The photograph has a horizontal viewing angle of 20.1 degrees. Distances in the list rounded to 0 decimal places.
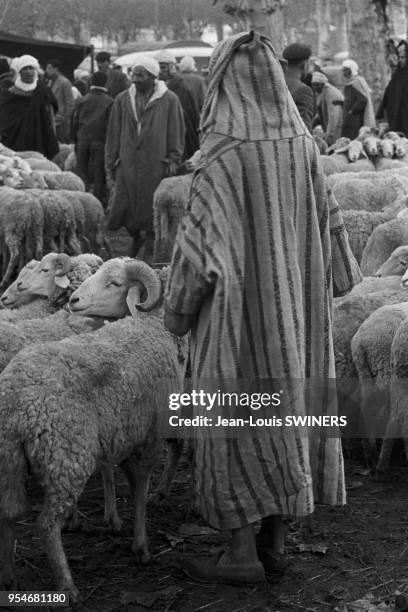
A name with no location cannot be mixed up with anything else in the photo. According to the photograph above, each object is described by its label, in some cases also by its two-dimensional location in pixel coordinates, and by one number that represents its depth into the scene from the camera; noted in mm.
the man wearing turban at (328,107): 17359
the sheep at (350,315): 6051
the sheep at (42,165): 12883
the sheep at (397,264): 7188
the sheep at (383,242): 8484
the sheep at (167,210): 10781
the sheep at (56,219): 10359
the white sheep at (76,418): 4051
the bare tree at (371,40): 23656
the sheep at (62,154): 16594
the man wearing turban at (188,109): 14469
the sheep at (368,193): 10422
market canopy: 26438
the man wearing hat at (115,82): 18000
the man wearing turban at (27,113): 13812
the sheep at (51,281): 6098
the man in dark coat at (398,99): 16391
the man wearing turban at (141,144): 10961
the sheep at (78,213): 10672
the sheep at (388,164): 12898
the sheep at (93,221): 11086
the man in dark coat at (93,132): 14289
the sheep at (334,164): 12500
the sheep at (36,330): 5215
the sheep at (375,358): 5664
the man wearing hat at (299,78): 9555
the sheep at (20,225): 10141
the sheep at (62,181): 11992
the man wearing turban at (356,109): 16172
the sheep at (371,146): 13164
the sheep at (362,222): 9305
